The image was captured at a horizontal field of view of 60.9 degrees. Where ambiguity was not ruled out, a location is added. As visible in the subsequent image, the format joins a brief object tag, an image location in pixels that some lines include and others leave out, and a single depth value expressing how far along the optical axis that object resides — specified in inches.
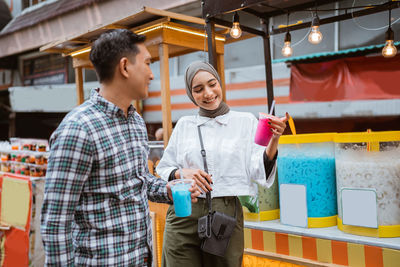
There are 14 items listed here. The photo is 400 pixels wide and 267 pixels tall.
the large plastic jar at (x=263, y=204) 99.8
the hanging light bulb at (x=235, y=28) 120.6
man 50.6
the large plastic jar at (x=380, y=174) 77.5
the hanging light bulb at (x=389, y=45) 129.5
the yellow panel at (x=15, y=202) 158.2
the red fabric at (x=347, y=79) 220.7
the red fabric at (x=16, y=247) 155.5
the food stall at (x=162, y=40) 125.3
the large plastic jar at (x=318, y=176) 88.8
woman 79.0
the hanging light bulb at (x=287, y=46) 145.2
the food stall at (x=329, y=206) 77.9
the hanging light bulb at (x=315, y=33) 123.0
